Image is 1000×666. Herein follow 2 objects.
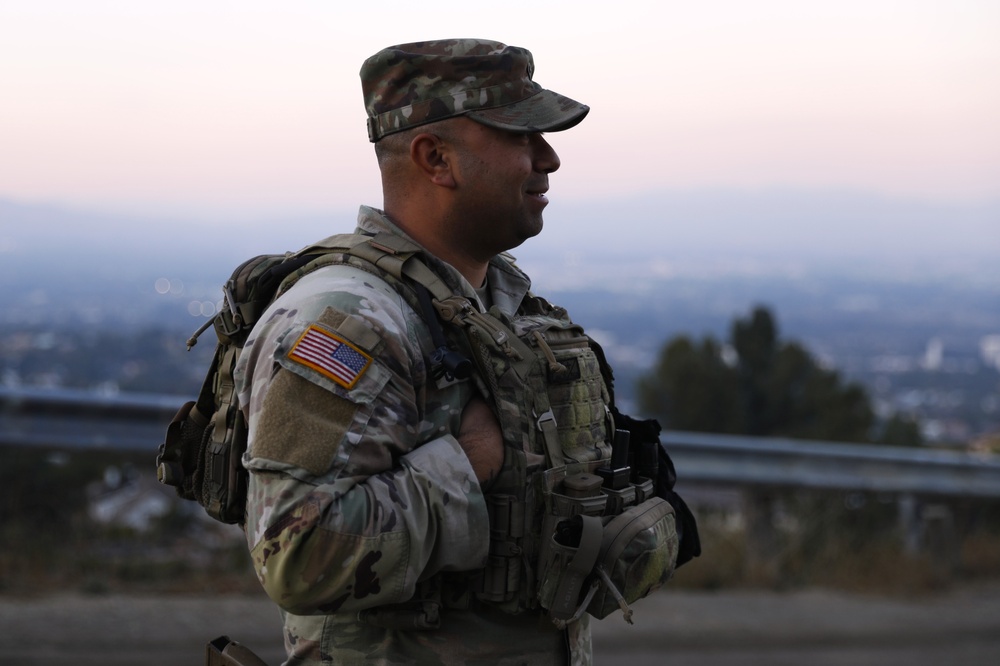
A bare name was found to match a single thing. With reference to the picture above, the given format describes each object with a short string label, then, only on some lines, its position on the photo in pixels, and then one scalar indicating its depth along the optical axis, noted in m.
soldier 1.81
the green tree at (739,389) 15.41
